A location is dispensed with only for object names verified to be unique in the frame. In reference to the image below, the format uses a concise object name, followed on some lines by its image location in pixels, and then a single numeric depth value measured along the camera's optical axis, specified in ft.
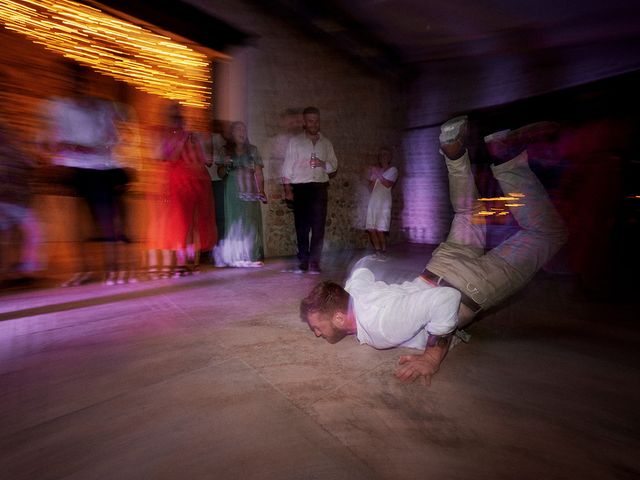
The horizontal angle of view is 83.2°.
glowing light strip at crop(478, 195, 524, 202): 19.61
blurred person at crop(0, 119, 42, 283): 10.68
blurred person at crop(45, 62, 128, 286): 10.85
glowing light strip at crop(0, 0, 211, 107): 12.79
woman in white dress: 17.44
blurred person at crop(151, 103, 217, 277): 13.14
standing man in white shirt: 13.55
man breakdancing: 5.17
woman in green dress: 15.10
